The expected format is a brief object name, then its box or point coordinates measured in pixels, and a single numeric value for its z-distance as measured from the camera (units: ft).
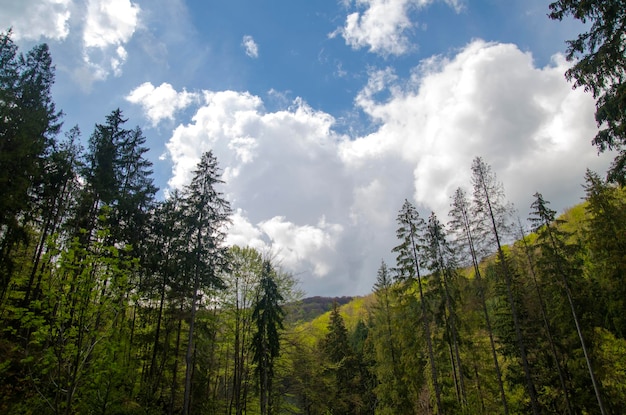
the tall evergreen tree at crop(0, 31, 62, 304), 53.93
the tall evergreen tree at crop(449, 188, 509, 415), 70.74
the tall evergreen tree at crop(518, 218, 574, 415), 73.92
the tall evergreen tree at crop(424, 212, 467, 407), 79.20
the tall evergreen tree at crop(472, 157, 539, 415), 67.46
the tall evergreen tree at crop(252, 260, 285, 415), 79.77
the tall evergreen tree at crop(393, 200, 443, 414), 77.82
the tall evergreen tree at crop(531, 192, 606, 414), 73.56
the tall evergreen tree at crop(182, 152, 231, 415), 67.41
